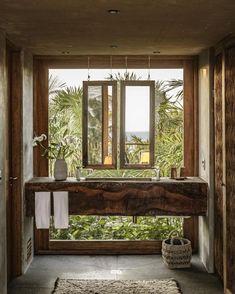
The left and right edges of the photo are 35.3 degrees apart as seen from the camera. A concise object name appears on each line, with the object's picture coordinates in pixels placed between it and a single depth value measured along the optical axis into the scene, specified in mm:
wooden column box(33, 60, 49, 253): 4323
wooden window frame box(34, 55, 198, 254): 4323
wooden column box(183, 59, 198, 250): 4335
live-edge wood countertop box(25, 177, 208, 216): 3845
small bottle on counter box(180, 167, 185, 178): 4097
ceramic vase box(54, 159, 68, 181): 4011
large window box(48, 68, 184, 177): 4234
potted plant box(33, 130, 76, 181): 4023
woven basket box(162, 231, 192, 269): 3907
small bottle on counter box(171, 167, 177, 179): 4100
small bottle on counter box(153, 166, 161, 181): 4053
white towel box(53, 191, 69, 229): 3827
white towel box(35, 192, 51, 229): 3842
